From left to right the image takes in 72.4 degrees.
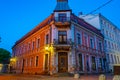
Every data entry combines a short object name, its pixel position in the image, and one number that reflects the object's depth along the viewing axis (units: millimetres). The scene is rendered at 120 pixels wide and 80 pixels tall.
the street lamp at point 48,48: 11601
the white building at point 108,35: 17360
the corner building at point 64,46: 11390
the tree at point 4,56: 27068
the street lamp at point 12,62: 20663
